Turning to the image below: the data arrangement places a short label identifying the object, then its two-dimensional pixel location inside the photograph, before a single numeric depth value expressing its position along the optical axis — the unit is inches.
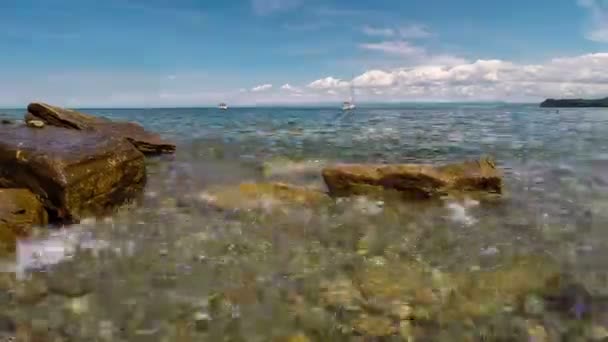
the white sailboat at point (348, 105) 5884.8
